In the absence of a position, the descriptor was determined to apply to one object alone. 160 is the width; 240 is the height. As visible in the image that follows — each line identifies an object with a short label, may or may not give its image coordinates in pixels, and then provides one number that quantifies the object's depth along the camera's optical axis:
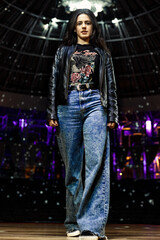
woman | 3.19
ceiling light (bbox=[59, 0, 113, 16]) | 15.41
